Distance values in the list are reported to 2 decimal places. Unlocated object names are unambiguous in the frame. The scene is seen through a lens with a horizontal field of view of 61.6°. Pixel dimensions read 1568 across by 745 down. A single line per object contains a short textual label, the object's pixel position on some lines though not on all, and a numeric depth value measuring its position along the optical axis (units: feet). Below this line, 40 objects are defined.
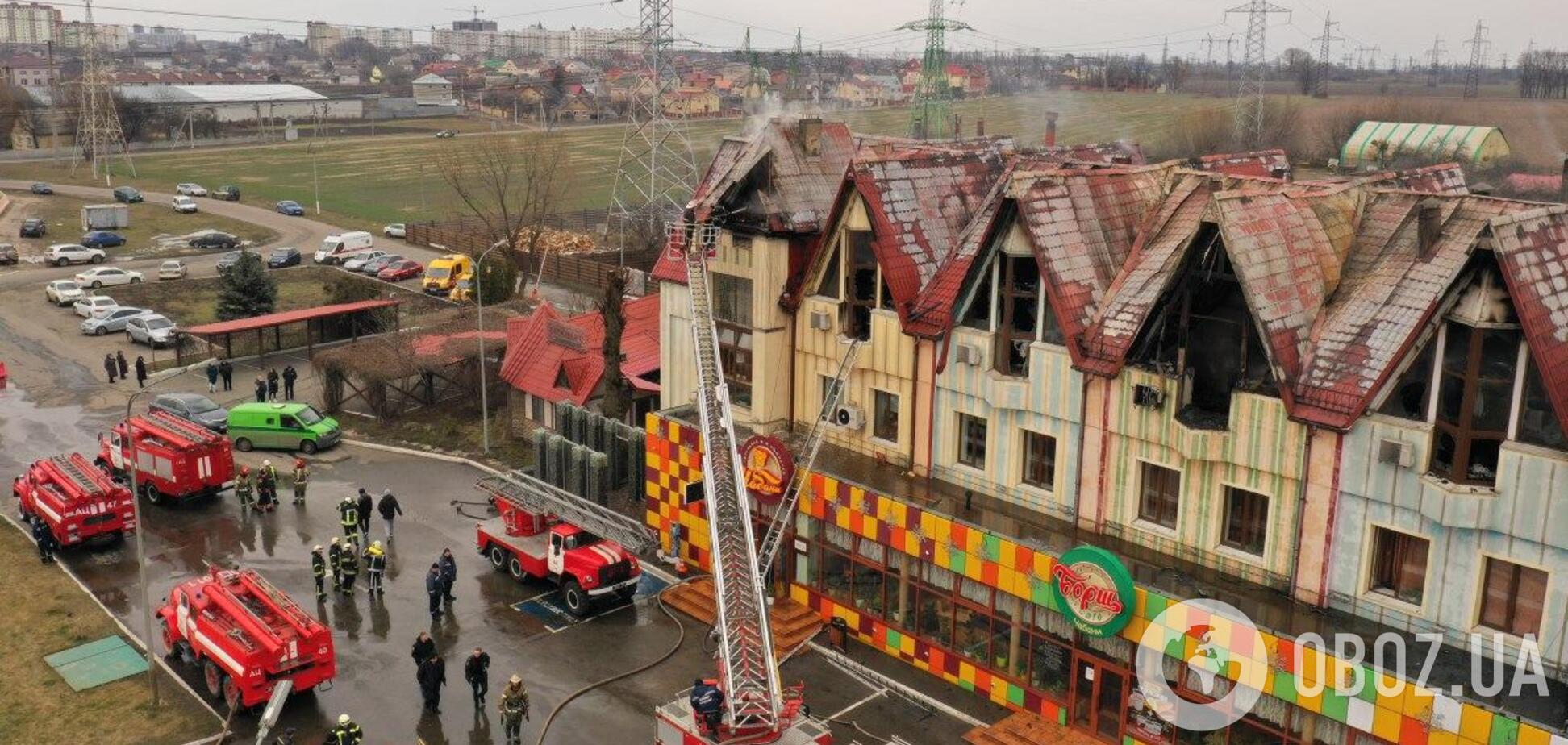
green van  152.66
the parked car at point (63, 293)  229.66
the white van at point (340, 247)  280.92
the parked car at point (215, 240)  298.56
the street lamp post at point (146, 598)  90.63
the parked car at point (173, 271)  259.60
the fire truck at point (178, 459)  130.21
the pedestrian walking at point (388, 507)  124.36
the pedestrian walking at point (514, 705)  86.48
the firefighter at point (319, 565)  109.91
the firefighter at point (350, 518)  115.65
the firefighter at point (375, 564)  110.52
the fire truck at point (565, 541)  107.04
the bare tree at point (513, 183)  262.47
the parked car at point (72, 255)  272.51
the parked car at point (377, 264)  264.52
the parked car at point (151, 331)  199.31
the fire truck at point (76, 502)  118.52
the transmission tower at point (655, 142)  242.37
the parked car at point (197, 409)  159.22
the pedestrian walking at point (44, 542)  117.91
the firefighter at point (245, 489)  130.82
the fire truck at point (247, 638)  88.69
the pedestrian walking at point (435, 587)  106.63
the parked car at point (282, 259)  275.80
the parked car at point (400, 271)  261.24
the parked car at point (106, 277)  245.65
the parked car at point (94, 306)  216.54
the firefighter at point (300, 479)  133.39
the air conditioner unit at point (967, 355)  95.71
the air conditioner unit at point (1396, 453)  74.02
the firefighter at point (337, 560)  110.45
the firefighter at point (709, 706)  76.89
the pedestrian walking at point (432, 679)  91.66
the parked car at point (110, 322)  210.18
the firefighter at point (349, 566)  111.04
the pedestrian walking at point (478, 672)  91.09
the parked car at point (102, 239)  292.40
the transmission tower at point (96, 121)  404.77
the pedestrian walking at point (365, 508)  125.08
